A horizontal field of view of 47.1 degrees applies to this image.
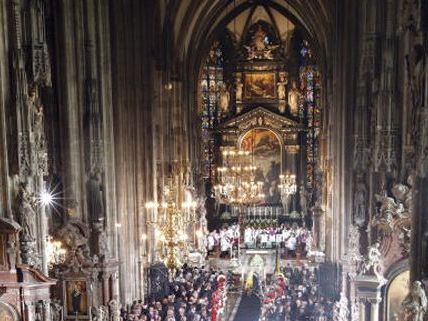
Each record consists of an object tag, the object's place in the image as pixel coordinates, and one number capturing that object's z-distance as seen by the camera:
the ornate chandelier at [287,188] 30.61
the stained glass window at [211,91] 35.91
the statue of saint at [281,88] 35.94
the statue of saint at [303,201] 34.00
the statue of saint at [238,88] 36.28
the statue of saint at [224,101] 36.16
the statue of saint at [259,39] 36.09
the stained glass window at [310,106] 35.16
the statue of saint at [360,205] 13.74
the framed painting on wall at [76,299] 14.99
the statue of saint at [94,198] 15.59
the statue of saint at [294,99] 35.59
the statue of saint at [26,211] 10.91
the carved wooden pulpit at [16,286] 10.78
